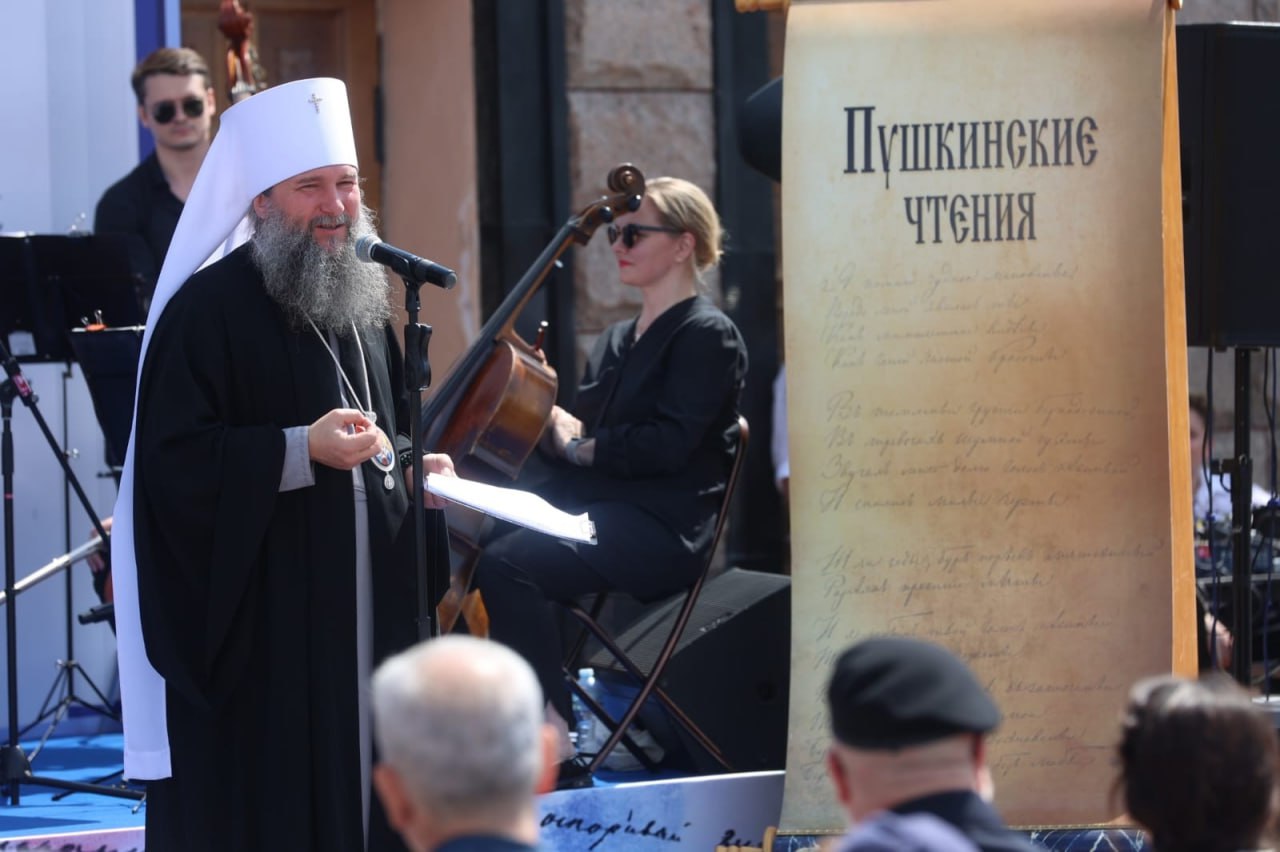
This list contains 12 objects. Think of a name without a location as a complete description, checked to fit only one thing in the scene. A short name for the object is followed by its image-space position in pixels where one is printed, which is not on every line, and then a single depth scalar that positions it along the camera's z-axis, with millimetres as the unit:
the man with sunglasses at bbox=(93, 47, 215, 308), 12078
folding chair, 10227
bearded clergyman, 7809
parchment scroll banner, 8492
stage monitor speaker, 10680
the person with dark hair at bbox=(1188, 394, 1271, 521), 13906
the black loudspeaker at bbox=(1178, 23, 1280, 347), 9430
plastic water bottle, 11437
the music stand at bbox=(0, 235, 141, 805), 10711
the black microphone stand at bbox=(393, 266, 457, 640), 7707
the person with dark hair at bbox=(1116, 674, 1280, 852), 4164
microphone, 7699
